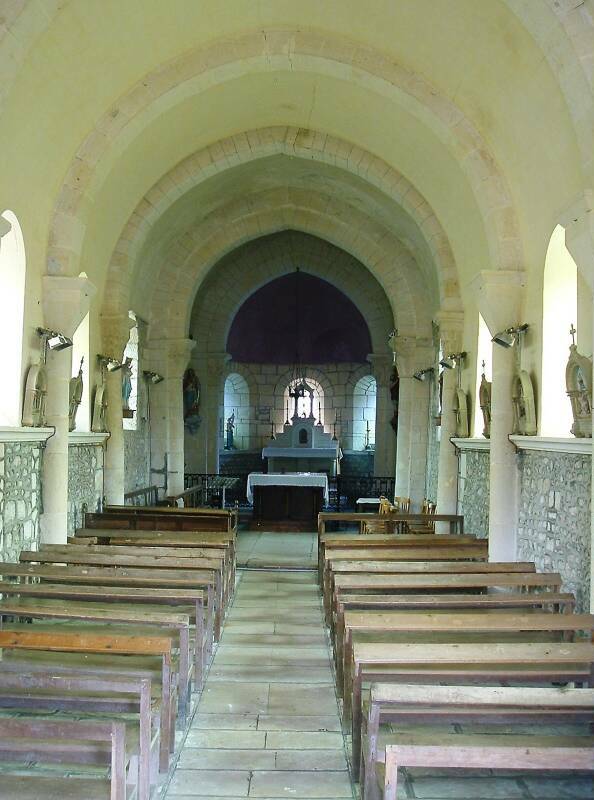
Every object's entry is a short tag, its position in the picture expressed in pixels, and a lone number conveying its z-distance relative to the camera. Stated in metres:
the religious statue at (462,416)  10.43
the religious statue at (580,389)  6.12
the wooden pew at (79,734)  3.05
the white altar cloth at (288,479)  14.53
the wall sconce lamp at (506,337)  8.23
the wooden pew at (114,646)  4.21
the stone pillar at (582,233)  5.47
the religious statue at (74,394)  9.27
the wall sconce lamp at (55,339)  8.06
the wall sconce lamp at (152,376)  13.97
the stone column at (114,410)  10.91
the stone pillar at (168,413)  14.38
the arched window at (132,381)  12.45
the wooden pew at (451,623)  4.75
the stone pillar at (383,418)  18.52
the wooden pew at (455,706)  3.40
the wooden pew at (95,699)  3.56
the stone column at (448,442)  11.02
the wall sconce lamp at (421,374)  13.91
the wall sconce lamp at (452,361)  11.06
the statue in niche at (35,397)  7.67
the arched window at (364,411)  22.75
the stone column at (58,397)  8.15
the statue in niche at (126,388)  11.80
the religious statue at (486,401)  9.32
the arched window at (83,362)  10.18
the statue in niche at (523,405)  7.77
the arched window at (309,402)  22.95
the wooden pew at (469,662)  4.16
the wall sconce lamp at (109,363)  10.77
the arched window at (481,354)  10.05
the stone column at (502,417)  8.14
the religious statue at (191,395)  16.47
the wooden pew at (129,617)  4.87
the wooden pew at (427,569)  6.67
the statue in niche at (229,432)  22.34
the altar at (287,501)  15.22
